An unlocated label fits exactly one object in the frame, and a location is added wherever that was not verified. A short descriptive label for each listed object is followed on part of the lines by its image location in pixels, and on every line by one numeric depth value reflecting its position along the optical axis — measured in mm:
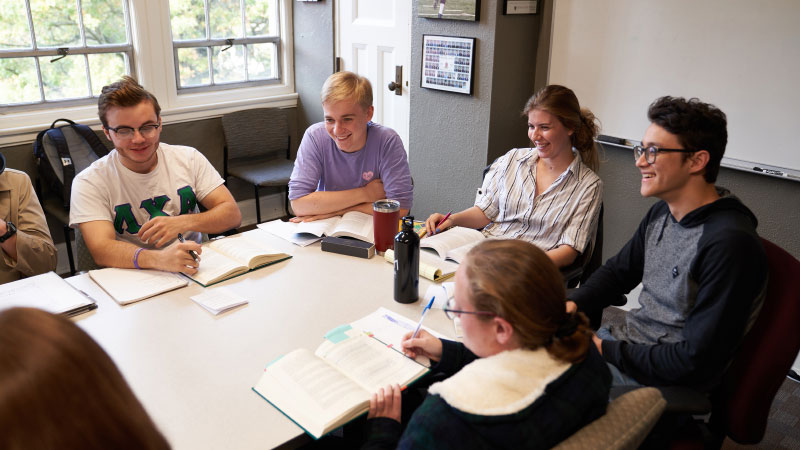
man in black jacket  1398
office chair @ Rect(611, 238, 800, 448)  1377
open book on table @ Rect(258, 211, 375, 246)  2102
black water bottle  1651
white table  1208
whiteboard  2479
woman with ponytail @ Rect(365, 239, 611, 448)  974
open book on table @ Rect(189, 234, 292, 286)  1836
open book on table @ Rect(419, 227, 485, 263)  1977
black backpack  3209
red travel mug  1971
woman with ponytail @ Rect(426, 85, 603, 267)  2135
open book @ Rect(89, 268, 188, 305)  1706
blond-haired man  2273
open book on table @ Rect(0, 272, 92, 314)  1613
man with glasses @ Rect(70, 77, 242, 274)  1893
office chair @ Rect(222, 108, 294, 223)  4012
